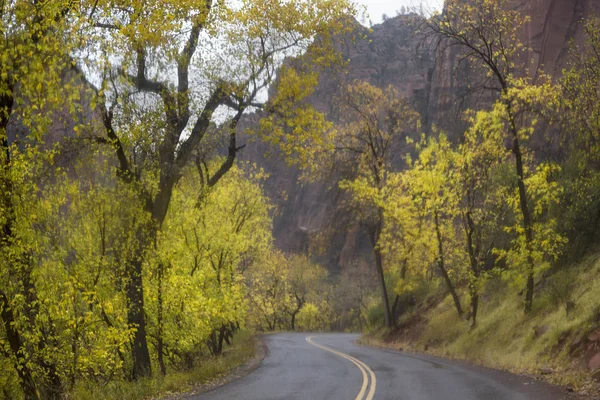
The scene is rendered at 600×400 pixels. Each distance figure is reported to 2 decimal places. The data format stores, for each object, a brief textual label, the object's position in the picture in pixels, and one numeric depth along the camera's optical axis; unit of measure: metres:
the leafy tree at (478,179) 24.12
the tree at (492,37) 19.22
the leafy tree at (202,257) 15.83
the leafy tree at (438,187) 25.45
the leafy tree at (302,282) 71.94
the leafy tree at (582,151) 16.77
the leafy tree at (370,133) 31.78
